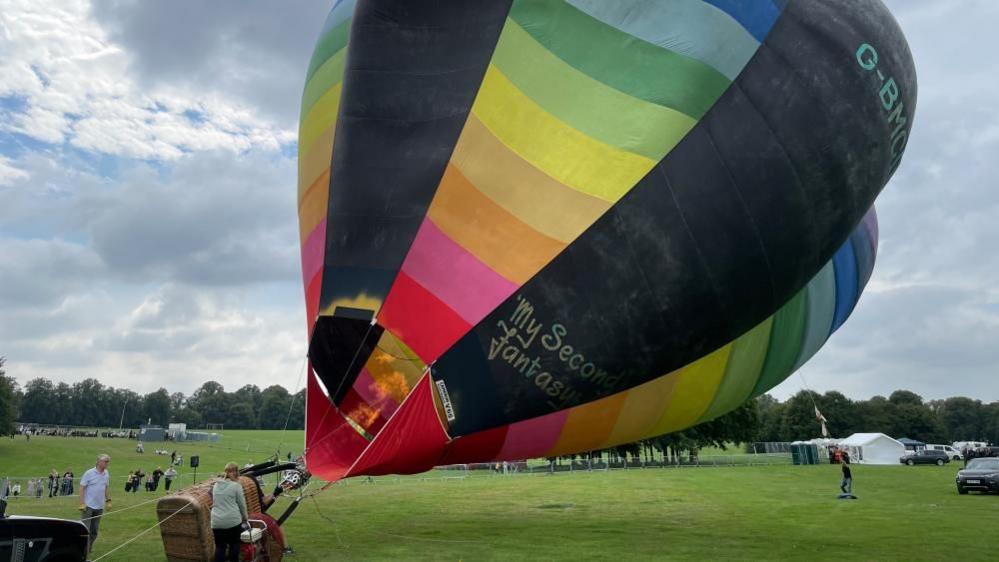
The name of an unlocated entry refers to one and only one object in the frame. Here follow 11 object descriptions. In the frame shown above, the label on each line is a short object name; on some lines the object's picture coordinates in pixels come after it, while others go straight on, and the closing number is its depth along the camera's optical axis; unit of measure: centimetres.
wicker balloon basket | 803
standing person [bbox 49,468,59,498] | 2591
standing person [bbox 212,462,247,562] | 717
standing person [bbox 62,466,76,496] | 2470
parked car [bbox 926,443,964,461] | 5762
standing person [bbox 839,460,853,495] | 1995
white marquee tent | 5144
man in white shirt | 939
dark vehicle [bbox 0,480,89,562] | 595
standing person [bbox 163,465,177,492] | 2780
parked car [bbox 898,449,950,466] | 4594
